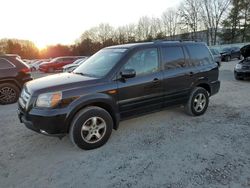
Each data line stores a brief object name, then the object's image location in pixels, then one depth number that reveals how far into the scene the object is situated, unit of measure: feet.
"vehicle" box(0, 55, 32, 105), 24.50
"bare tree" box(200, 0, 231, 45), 167.22
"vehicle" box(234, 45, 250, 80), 31.27
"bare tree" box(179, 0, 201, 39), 175.32
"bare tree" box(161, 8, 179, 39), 196.19
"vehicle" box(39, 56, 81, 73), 70.64
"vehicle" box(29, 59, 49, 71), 91.12
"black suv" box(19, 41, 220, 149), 11.17
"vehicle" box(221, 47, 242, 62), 73.05
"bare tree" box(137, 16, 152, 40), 191.47
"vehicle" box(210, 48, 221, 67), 51.79
